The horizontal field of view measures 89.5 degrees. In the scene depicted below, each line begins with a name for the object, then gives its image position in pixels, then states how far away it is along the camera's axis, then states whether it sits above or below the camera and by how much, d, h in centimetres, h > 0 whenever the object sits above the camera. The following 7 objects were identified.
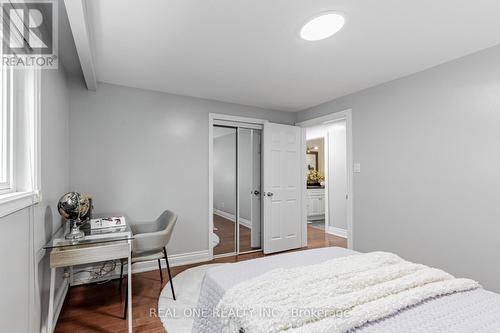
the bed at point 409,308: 103 -66
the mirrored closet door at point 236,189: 376 -35
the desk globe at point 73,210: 195 -33
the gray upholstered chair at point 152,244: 228 -71
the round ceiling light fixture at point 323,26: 175 +102
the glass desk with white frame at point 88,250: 175 -60
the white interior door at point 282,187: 393 -33
